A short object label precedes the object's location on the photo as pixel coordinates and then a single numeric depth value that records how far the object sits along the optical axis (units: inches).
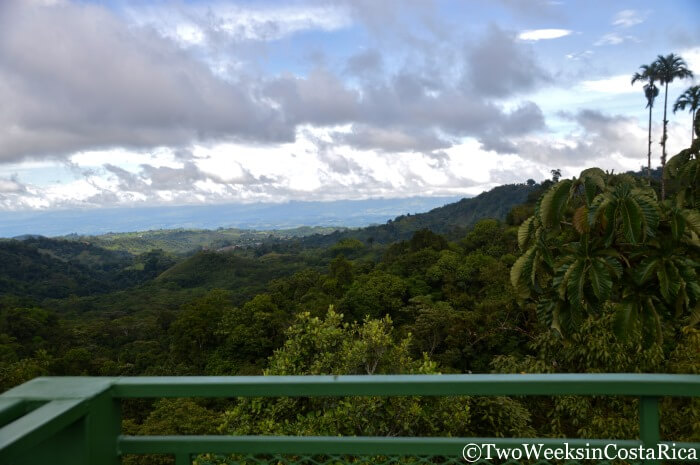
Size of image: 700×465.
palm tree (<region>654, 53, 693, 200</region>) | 1089.4
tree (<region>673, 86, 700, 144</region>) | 877.2
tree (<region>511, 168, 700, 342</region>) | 105.0
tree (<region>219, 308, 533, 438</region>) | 242.5
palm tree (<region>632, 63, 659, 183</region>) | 1129.4
